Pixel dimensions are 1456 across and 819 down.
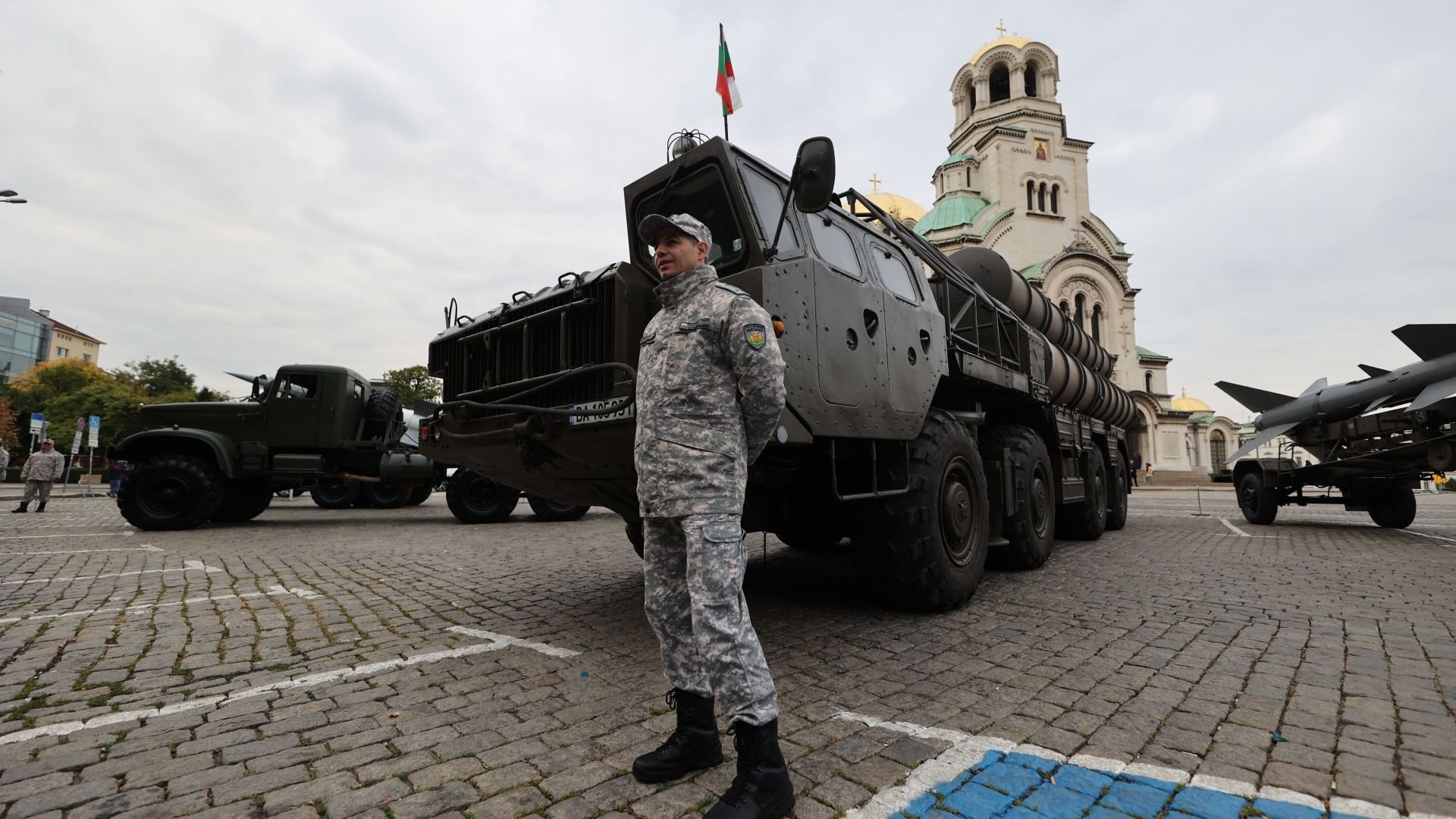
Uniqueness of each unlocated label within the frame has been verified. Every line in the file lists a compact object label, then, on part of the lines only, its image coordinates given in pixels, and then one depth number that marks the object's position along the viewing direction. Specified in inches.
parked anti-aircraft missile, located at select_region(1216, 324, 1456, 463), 376.8
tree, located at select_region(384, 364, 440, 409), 1847.9
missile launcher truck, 125.9
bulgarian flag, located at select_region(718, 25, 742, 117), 190.2
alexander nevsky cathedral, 1679.4
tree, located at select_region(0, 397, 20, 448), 1700.3
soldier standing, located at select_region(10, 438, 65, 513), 509.0
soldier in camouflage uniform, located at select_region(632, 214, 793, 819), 80.5
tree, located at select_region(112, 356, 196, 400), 2018.9
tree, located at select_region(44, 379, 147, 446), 1718.8
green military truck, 380.8
